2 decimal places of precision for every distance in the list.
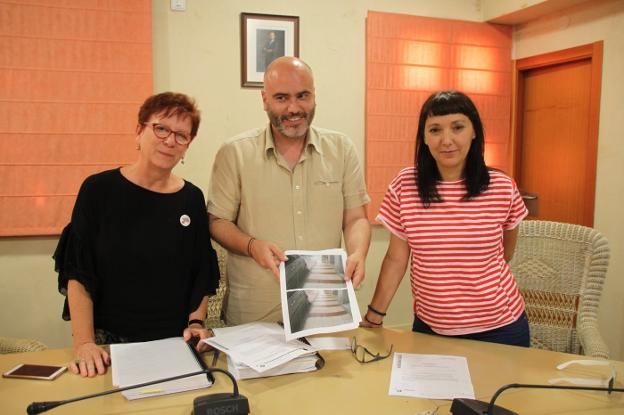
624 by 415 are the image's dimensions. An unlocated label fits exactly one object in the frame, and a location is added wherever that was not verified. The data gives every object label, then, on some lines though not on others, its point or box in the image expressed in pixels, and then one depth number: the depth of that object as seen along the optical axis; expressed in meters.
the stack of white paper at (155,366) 1.22
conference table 1.16
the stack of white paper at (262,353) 1.31
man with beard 1.85
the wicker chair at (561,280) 2.04
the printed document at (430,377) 1.24
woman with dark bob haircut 1.59
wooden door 3.33
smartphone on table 1.30
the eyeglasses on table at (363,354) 1.44
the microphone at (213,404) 1.08
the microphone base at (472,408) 1.07
